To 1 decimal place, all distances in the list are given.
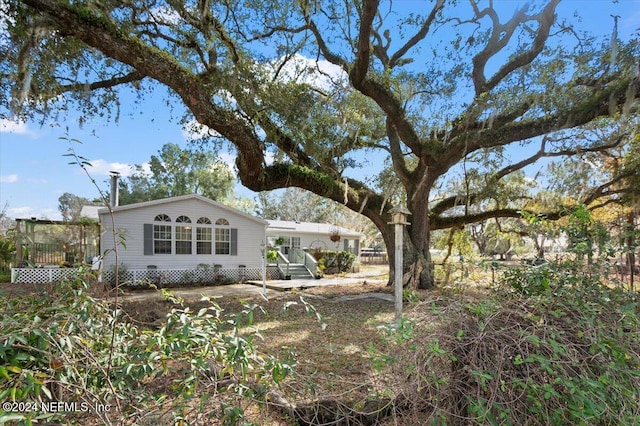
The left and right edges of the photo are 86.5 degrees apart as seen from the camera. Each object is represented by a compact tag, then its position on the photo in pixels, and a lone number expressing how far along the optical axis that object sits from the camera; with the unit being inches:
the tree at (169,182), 1094.4
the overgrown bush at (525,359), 66.6
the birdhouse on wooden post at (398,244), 214.1
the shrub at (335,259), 746.8
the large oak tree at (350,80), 272.2
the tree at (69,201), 1469.4
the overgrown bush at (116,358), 65.9
